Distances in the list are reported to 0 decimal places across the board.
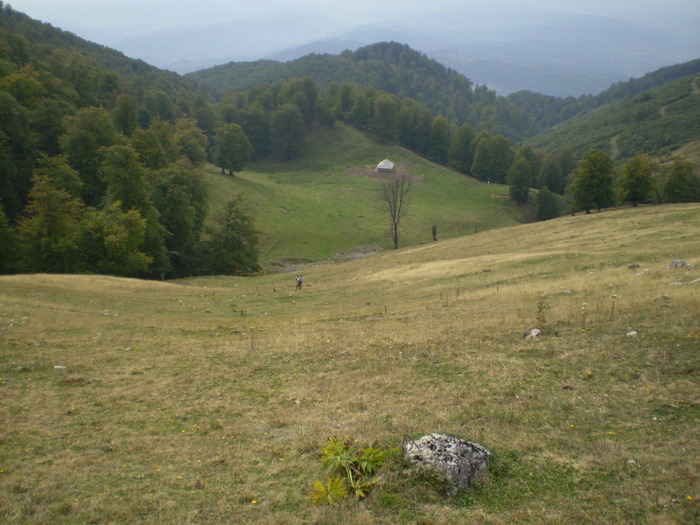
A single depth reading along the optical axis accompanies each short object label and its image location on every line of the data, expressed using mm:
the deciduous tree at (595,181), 65062
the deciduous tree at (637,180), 60281
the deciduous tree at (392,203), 76062
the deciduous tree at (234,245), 60906
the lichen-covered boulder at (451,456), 8680
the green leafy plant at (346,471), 8484
